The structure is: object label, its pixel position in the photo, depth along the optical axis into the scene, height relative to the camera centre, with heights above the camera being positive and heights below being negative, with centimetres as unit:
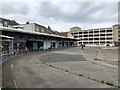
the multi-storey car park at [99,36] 5881 +504
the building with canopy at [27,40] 1621 +91
